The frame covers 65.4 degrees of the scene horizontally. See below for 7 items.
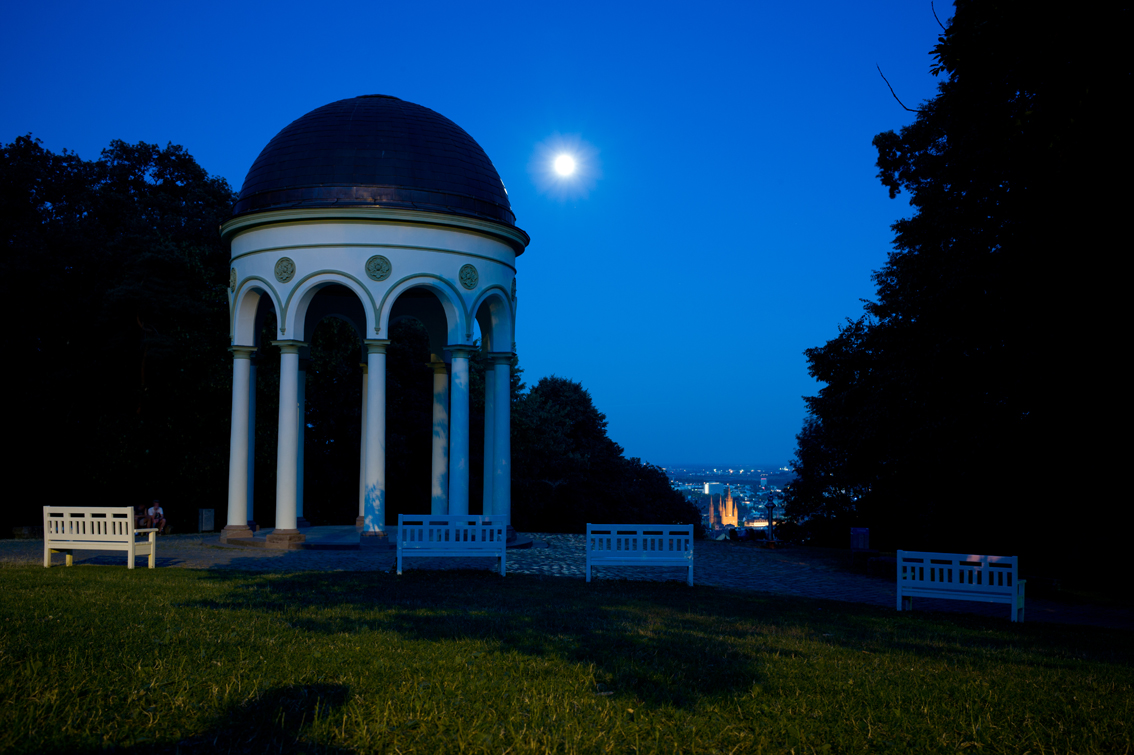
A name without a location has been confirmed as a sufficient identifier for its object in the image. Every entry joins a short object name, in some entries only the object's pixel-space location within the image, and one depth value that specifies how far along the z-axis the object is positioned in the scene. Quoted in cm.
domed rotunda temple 1867
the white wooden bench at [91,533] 1349
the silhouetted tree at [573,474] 4228
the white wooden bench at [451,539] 1370
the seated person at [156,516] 2158
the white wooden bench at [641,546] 1329
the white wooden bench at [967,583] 1102
